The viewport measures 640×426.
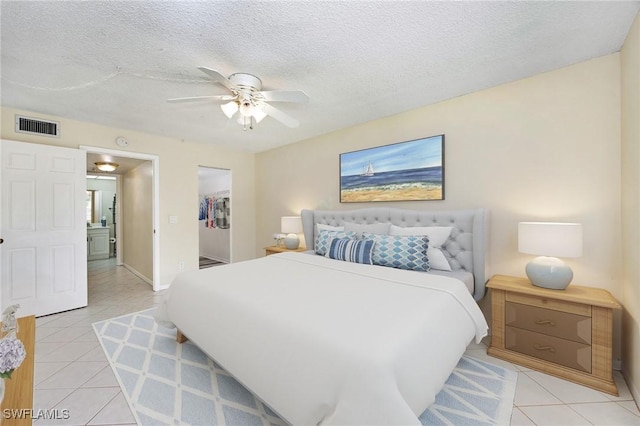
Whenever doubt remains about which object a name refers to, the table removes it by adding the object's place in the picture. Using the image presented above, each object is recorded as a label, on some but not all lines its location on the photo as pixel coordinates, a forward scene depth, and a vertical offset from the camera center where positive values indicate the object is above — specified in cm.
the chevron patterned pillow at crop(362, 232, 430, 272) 244 -38
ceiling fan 209 +99
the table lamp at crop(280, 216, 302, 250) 410 -25
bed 105 -61
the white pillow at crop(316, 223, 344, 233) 344 -20
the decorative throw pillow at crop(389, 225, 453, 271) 254 -28
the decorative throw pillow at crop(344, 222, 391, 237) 304 -18
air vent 300 +104
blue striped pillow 268 -40
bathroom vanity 649 -73
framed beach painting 289 +50
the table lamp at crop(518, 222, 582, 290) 188 -27
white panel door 282 -16
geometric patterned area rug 152 -118
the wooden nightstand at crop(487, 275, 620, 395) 175 -86
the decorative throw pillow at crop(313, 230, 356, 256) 312 -30
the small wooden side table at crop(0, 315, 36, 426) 93 -71
